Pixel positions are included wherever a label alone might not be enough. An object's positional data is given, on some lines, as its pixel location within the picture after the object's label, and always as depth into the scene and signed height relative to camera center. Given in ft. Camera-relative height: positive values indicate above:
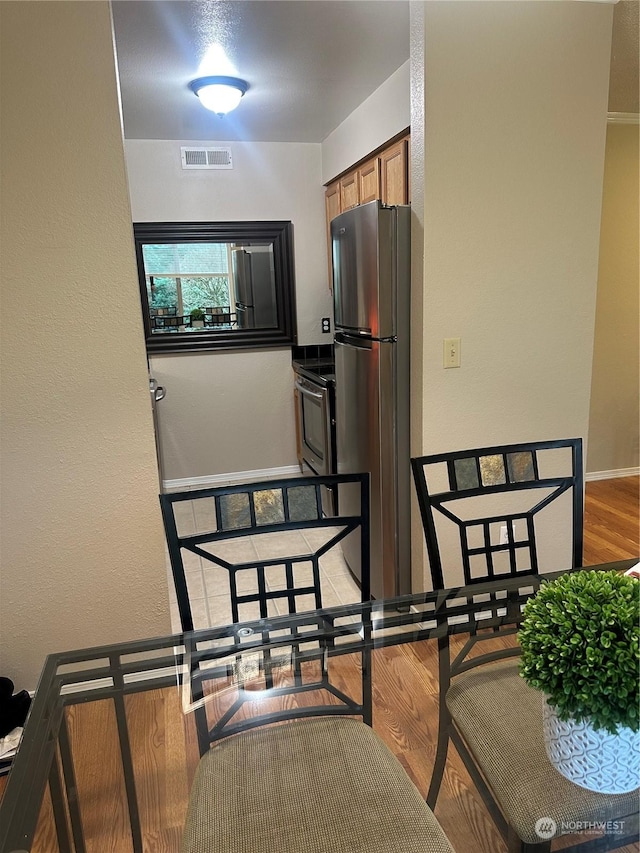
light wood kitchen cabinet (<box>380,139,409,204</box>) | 9.64 +2.12
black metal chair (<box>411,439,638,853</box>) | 3.39 -2.87
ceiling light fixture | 9.74 +3.55
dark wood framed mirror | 13.85 +0.55
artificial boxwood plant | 2.48 -1.52
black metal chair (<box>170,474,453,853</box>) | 3.30 -2.88
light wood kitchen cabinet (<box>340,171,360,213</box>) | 11.99 +2.29
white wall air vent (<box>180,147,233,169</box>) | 13.42 +3.39
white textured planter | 2.80 -2.23
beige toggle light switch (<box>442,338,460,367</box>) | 7.47 -0.68
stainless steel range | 11.68 -2.47
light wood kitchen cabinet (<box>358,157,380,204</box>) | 10.83 +2.27
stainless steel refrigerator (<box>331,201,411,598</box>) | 7.47 -0.81
